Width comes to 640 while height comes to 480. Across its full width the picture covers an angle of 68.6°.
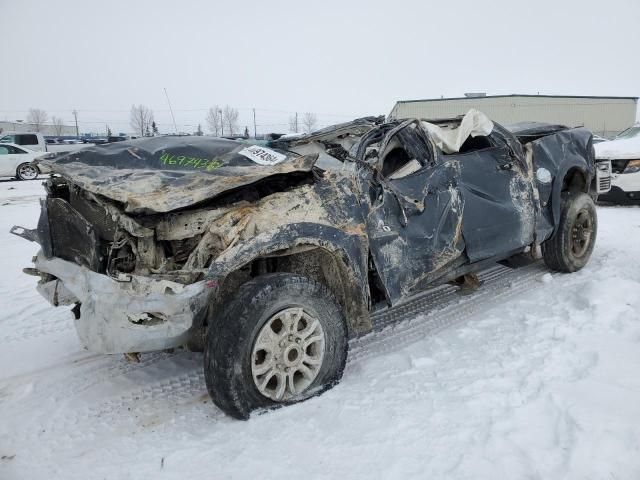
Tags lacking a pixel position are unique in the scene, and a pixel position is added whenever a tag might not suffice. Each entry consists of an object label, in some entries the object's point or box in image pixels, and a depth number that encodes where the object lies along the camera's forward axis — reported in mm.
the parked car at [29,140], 20281
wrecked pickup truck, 2578
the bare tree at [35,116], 74825
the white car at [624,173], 8953
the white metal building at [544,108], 37594
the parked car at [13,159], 17578
